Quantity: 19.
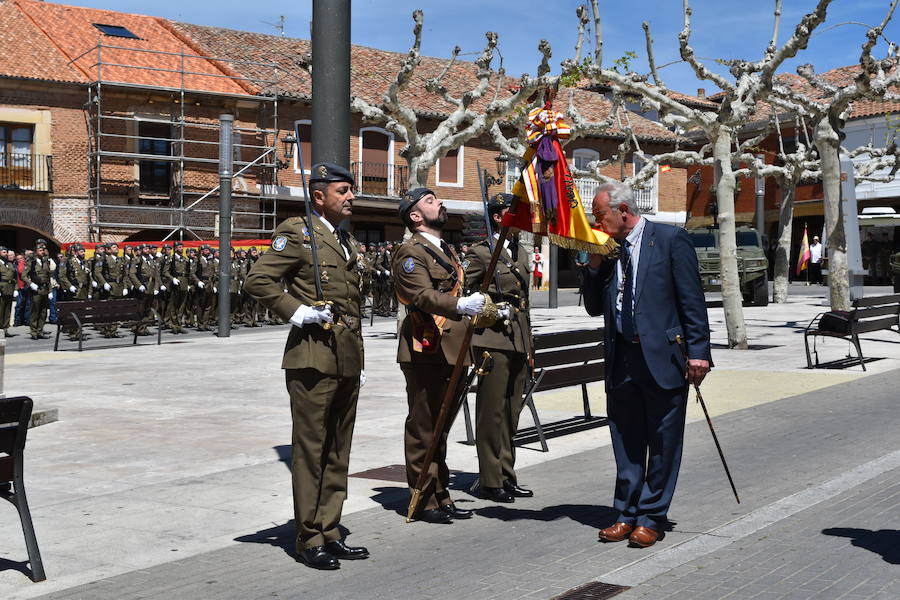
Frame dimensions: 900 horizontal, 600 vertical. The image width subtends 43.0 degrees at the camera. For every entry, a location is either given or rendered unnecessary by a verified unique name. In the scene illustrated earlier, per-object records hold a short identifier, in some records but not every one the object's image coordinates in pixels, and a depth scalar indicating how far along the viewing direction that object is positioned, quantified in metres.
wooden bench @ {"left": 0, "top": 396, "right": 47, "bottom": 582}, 5.36
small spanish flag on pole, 43.50
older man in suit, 5.95
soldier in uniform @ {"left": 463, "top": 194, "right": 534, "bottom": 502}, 7.09
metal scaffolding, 33.78
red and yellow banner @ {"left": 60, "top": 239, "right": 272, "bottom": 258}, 26.56
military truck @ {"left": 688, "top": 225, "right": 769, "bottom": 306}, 29.34
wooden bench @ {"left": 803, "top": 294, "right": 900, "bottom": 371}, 14.41
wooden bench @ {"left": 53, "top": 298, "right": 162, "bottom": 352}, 18.16
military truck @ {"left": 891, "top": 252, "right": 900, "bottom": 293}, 29.77
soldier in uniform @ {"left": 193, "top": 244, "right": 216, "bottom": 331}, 23.89
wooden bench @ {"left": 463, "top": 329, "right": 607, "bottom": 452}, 9.25
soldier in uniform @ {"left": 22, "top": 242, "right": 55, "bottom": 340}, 21.58
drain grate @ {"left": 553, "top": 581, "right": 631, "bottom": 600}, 5.03
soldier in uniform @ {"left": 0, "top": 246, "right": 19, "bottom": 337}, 22.05
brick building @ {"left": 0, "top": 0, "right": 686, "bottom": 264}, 32.91
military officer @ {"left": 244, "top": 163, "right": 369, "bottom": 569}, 5.68
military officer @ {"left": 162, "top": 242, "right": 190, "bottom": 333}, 23.06
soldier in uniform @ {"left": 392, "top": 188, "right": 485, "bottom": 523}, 6.53
